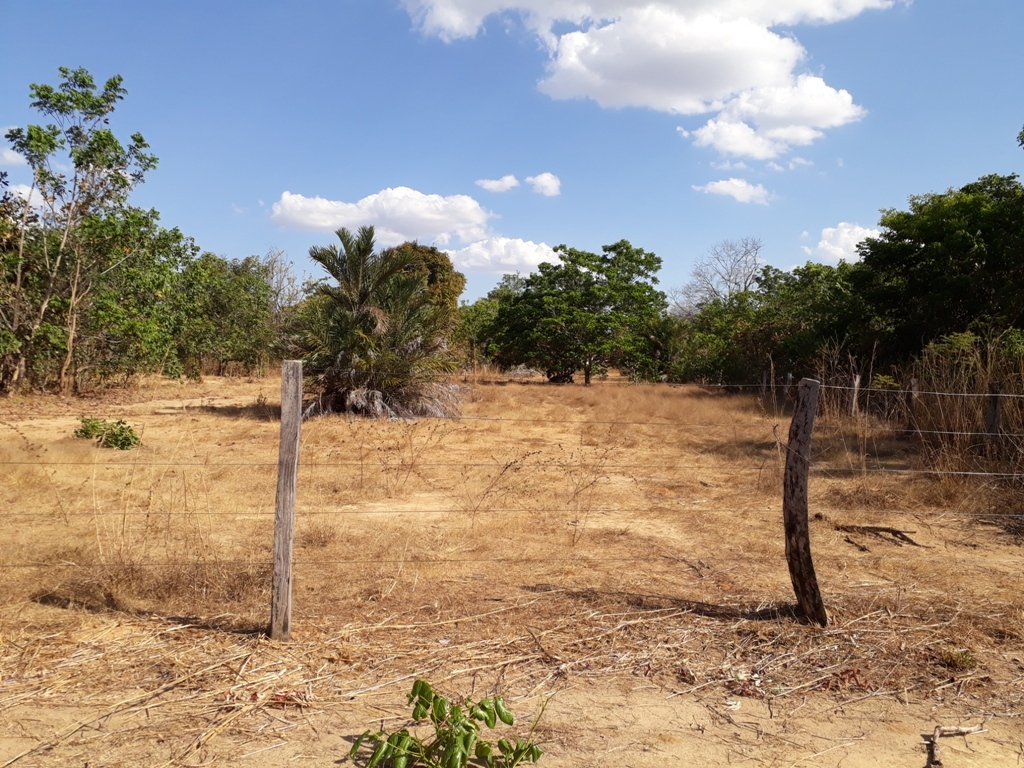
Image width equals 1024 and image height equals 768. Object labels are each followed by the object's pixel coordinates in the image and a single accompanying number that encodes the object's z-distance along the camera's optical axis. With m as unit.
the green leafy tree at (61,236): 16.52
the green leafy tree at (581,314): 28.04
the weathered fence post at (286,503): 3.80
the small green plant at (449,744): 2.59
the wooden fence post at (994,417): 8.41
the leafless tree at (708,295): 47.04
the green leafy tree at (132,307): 18.00
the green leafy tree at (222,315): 23.48
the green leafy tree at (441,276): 36.15
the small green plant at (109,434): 10.40
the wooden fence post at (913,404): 9.96
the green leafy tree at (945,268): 15.10
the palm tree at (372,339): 15.53
